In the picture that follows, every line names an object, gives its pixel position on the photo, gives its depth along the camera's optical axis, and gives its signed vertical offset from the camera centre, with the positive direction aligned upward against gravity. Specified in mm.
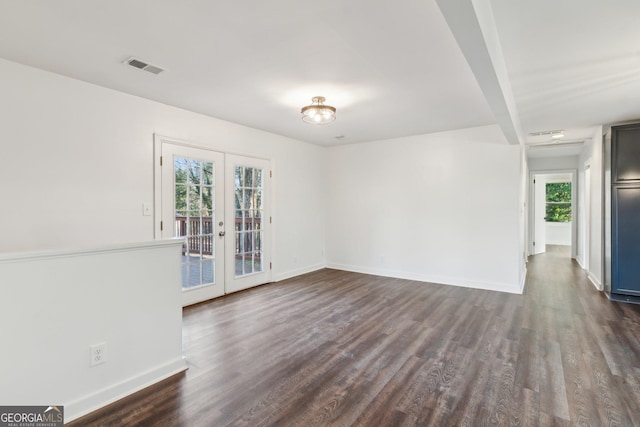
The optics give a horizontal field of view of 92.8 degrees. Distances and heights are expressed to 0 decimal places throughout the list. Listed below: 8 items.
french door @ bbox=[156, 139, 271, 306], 3926 -79
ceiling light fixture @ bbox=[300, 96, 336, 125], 3600 +1191
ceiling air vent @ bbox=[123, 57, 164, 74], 2670 +1315
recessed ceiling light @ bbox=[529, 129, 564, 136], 5109 +1334
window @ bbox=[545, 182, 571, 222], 9977 +284
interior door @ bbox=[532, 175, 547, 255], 8828 -106
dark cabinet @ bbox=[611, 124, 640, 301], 4195 -21
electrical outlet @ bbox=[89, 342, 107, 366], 2016 -960
